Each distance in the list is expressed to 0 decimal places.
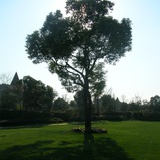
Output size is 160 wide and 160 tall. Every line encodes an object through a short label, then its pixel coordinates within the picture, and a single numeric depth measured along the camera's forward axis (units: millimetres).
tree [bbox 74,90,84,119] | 38385
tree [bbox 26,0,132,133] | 14927
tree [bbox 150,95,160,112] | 45009
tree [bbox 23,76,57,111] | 40423
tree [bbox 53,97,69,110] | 52893
